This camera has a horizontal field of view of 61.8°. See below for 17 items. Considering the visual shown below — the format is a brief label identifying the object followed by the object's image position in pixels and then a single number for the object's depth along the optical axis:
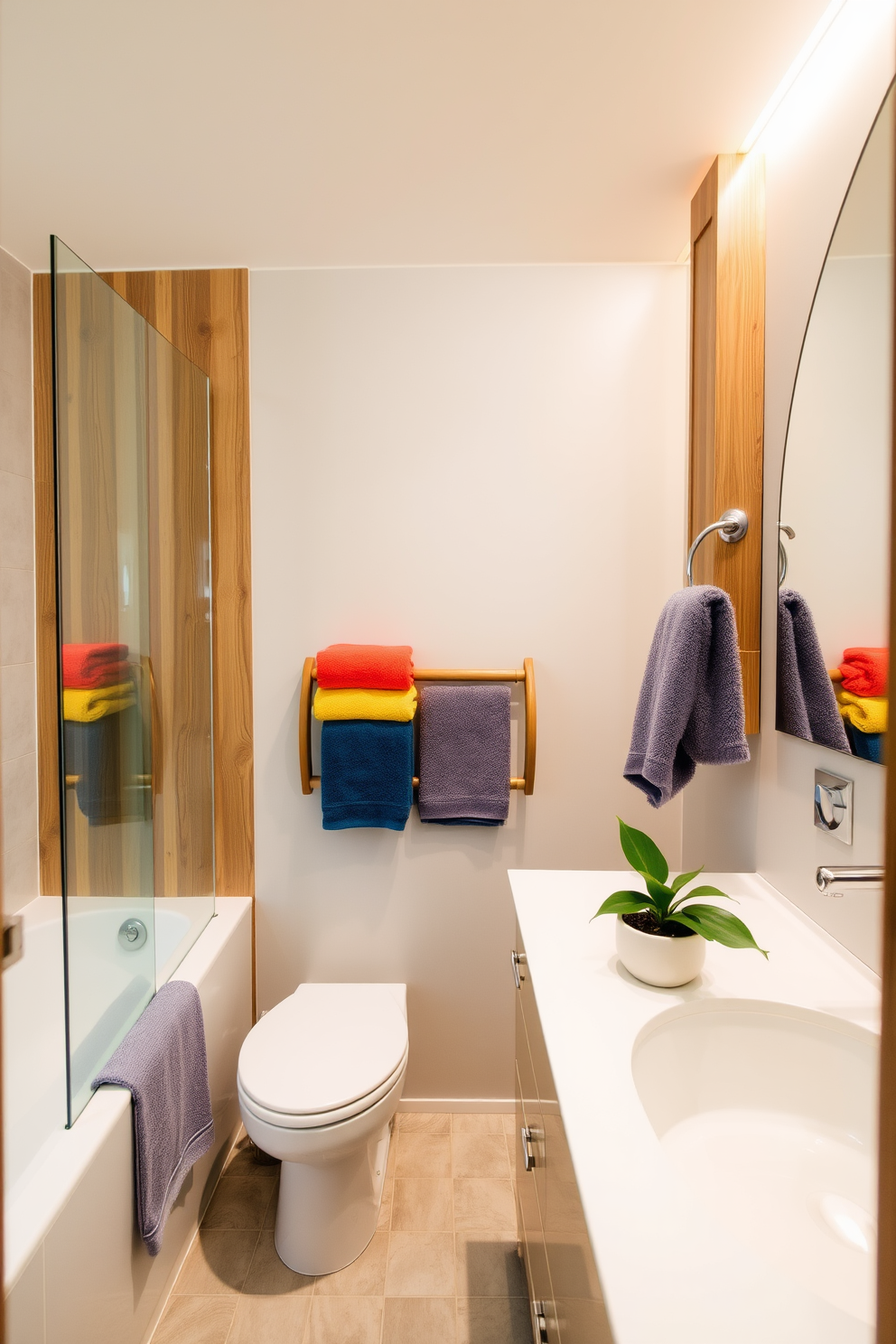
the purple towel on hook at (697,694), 1.34
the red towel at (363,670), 1.89
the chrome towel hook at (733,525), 1.52
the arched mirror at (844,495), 1.05
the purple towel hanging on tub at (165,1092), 1.34
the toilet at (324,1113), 1.49
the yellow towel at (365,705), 1.90
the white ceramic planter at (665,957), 1.08
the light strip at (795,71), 1.24
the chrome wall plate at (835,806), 1.19
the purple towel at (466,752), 1.98
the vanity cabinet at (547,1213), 0.83
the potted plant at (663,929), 1.08
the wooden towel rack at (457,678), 1.95
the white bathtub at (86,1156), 1.08
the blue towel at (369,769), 1.93
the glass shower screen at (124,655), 1.28
